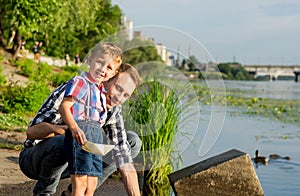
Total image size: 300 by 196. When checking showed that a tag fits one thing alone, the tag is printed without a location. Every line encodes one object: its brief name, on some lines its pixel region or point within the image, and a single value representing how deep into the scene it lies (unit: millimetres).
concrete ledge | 5676
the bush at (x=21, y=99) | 12281
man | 4551
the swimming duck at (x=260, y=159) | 9938
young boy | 4176
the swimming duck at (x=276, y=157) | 10688
